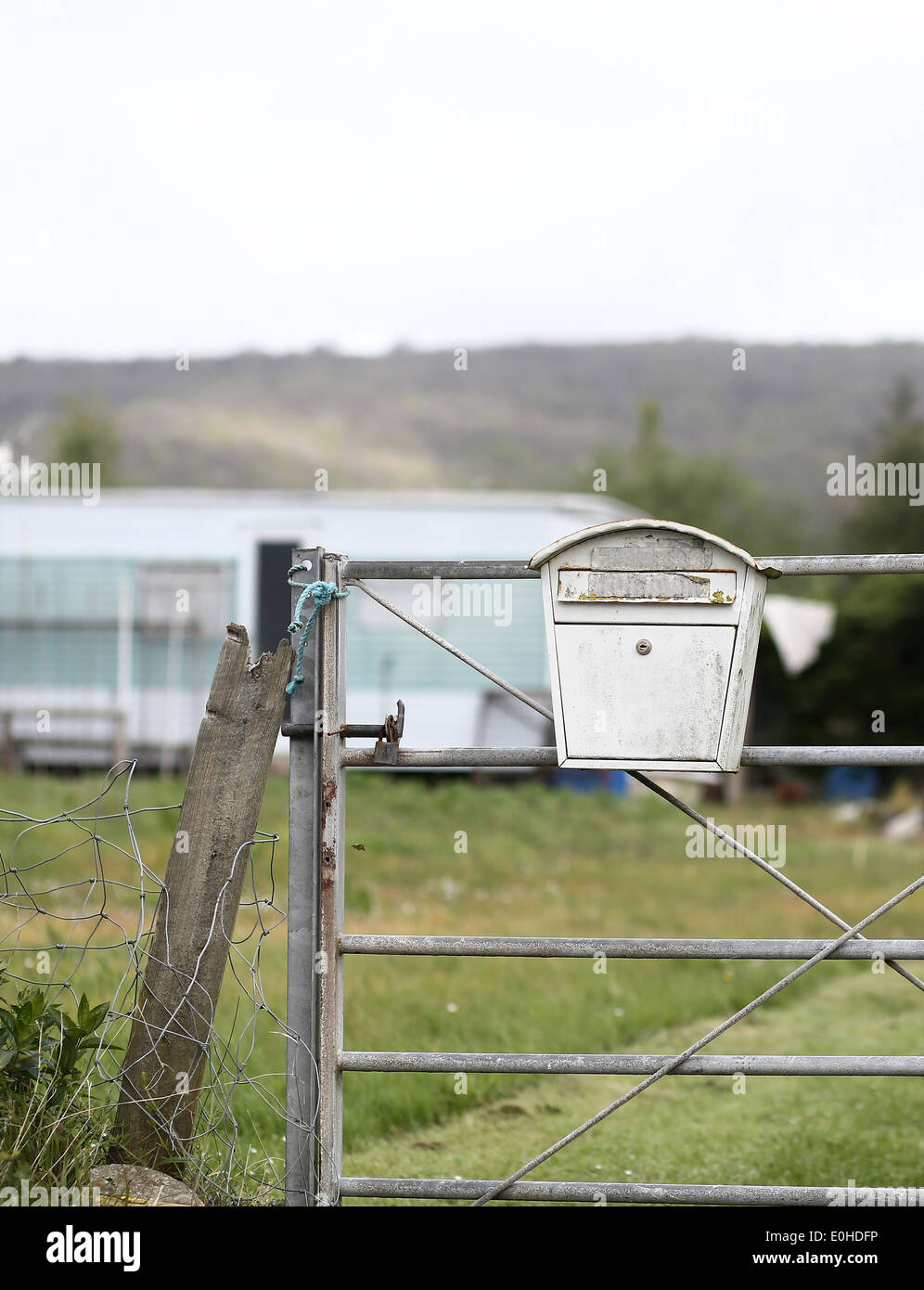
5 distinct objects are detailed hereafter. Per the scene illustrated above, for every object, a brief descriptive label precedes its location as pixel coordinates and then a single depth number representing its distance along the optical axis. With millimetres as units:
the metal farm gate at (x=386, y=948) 6012
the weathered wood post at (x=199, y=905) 6340
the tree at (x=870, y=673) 35031
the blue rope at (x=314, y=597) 6483
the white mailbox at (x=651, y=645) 5977
